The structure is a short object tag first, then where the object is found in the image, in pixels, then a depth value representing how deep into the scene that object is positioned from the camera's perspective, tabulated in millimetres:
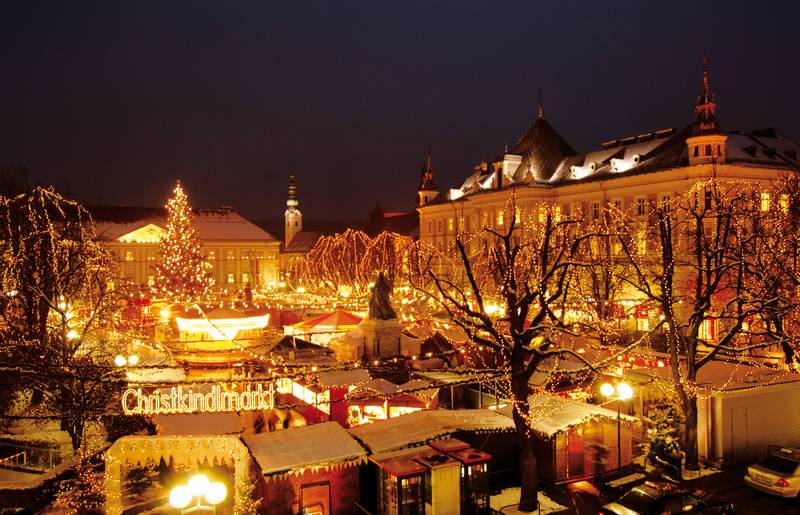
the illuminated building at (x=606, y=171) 35469
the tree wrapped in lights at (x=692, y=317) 14586
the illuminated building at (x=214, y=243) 70625
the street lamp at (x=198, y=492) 8195
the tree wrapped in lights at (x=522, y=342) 12312
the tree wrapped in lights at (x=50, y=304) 15711
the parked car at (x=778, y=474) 12523
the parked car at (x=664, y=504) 10891
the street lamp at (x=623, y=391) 13242
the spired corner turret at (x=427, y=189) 64250
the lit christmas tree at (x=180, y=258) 45219
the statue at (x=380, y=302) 22047
